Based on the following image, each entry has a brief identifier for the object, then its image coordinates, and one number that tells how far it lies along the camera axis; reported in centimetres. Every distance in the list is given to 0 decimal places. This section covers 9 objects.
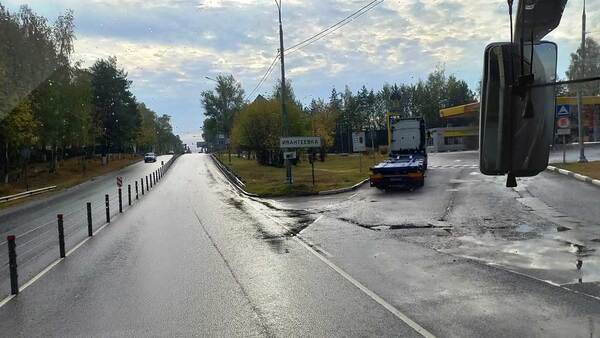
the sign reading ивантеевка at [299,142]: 2941
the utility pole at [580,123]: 2993
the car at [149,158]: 8406
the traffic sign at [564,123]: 2875
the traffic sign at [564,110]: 2759
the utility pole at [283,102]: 2936
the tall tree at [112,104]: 7994
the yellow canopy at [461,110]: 5877
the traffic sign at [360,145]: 3753
